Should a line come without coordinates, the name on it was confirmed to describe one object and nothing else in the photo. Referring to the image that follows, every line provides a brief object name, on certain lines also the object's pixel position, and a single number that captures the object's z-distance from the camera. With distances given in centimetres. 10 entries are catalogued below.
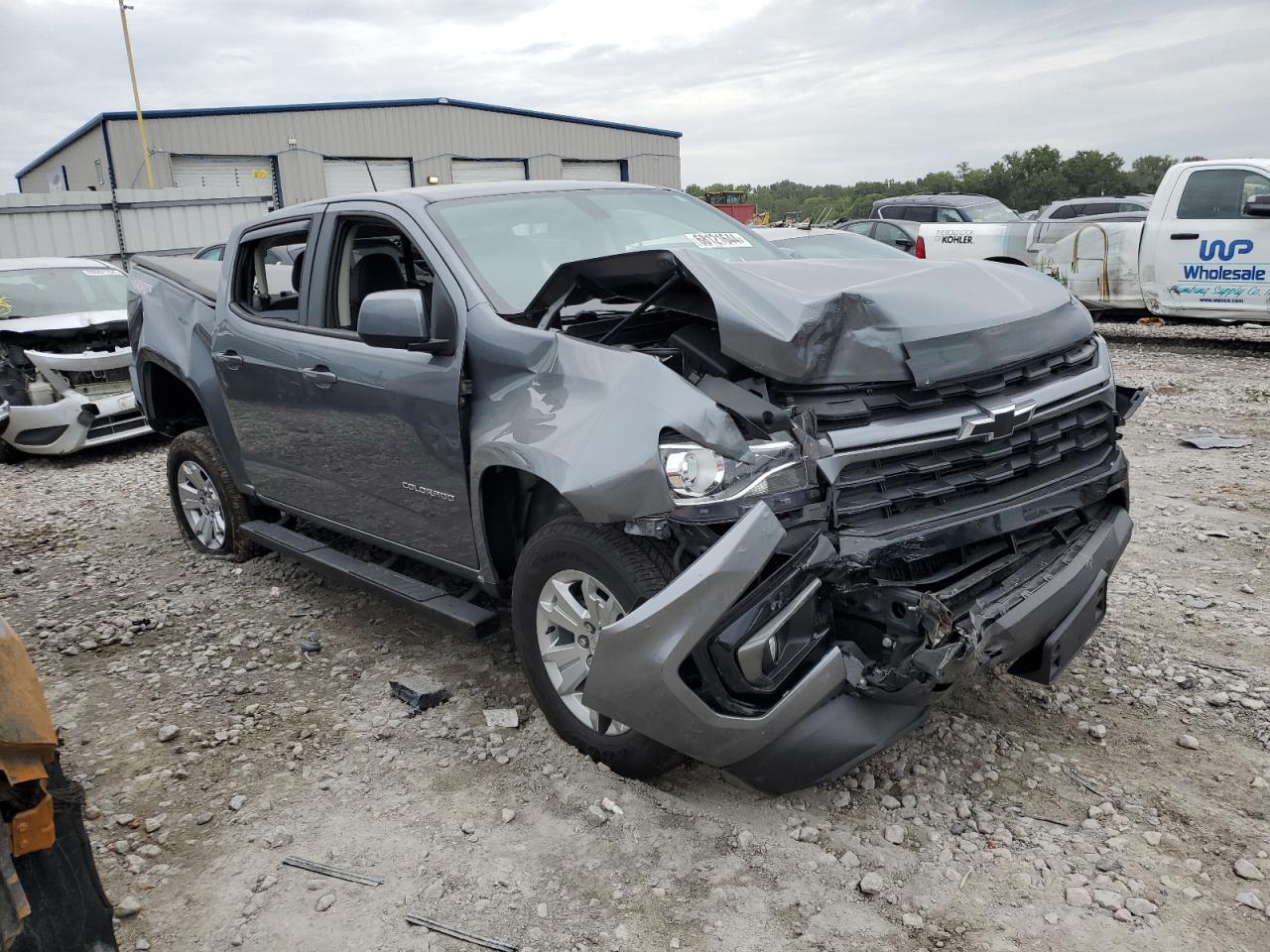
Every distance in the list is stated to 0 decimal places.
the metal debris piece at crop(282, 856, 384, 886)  286
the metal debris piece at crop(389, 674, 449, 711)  387
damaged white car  850
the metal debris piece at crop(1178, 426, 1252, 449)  691
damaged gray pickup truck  264
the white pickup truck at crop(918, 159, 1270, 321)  997
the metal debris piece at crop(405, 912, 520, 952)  256
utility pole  2612
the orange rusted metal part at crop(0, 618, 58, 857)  190
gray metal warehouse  2830
